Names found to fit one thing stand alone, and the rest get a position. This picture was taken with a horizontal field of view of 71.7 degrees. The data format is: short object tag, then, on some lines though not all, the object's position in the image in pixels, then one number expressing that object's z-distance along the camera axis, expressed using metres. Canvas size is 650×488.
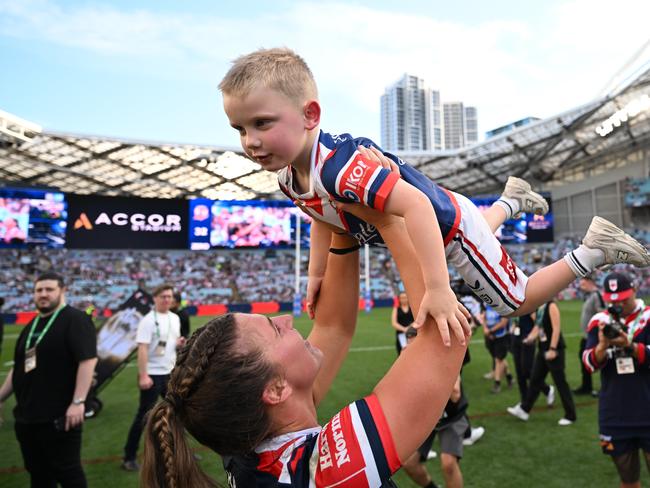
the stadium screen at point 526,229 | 35.68
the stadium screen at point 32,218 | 28.86
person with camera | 4.01
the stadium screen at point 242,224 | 32.34
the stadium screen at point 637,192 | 36.91
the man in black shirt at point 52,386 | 4.37
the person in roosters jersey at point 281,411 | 1.30
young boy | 1.70
